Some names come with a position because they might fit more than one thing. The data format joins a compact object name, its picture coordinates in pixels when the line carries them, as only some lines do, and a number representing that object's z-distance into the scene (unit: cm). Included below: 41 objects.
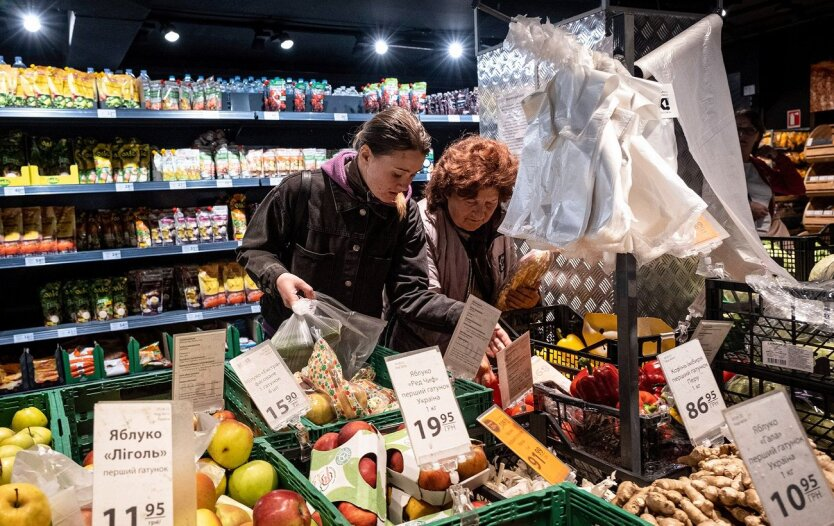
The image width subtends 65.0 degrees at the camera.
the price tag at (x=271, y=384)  143
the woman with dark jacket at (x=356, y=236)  218
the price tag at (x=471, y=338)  156
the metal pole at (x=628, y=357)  131
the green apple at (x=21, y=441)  143
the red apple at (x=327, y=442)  131
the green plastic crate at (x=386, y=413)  145
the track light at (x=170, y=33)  481
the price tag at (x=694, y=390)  128
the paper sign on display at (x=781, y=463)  89
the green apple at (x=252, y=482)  121
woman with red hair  234
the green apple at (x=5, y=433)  147
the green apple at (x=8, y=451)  131
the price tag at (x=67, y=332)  395
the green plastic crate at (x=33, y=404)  161
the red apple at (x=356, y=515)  110
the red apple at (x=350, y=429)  129
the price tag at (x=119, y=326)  408
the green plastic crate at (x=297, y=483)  101
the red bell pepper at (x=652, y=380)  166
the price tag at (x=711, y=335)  144
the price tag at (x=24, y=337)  384
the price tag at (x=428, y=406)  112
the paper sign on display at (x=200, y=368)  154
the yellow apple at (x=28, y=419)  162
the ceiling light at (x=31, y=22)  457
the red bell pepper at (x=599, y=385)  151
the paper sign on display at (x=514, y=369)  150
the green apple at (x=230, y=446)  126
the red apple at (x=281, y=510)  100
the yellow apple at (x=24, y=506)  89
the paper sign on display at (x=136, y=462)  89
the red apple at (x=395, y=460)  124
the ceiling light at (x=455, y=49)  642
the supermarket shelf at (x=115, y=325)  386
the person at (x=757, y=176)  400
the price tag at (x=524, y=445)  117
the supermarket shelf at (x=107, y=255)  380
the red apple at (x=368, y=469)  116
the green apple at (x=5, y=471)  119
